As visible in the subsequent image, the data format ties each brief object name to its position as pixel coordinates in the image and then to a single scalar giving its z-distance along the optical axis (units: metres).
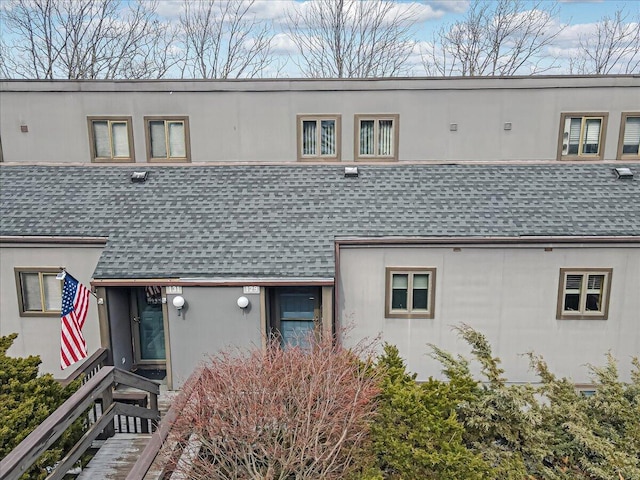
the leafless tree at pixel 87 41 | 25.97
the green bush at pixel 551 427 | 5.10
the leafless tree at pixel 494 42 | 27.34
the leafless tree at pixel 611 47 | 26.51
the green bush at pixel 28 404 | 4.73
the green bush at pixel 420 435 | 4.79
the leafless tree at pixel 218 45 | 27.94
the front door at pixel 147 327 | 9.79
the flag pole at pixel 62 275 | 8.30
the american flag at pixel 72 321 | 8.19
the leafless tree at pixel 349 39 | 26.75
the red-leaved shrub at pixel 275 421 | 4.78
